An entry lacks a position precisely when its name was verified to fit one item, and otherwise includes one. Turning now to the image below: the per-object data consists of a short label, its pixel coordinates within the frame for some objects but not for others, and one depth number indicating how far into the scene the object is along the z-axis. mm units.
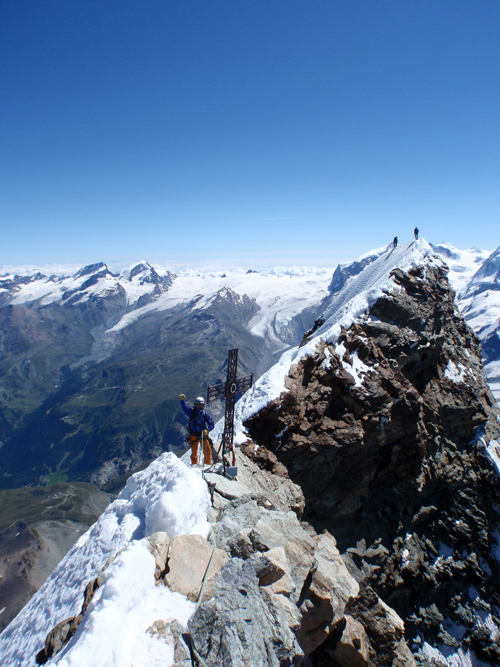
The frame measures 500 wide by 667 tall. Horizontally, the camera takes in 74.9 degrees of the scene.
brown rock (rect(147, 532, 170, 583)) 8359
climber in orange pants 15469
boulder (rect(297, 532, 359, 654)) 9266
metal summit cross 16422
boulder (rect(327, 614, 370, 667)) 10219
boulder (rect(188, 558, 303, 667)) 6680
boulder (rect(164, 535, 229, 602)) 8281
